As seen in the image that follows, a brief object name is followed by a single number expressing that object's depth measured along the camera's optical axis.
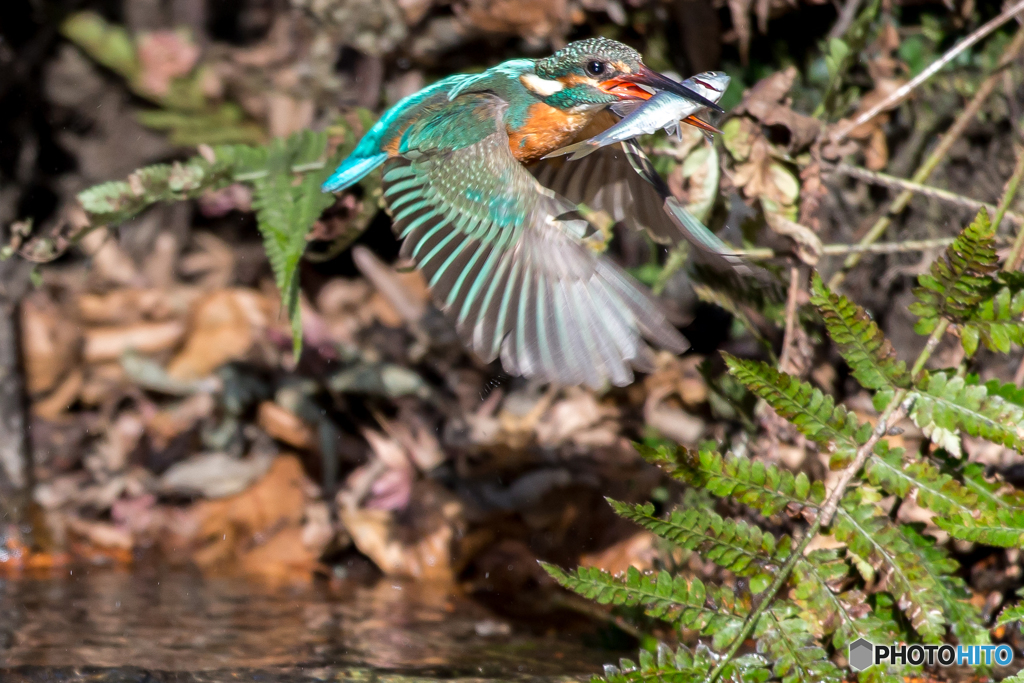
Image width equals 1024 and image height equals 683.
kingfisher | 4.03
